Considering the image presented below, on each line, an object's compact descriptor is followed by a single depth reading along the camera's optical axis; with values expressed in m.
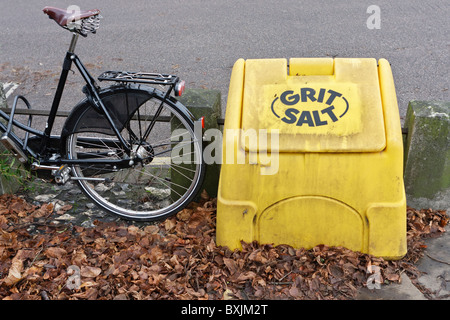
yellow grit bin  3.01
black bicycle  3.49
